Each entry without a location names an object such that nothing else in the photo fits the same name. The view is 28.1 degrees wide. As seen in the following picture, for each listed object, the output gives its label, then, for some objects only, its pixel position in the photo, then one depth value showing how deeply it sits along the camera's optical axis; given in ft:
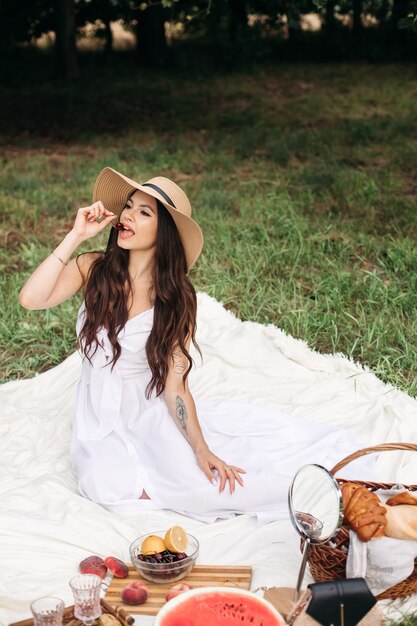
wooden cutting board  9.64
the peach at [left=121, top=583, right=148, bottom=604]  9.59
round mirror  8.96
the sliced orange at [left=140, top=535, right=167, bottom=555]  10.28
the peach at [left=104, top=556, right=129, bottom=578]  10.32
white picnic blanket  10.78
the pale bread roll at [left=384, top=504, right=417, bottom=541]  9.40
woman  12.23
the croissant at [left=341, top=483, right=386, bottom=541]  9.29
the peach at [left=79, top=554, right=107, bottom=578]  10.34
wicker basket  9.59
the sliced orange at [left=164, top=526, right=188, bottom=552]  10.27
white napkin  9.34
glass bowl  10.03
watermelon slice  8.13
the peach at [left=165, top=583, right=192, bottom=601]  9.42
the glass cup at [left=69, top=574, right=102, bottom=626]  8.74
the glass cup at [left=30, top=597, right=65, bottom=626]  8.46
